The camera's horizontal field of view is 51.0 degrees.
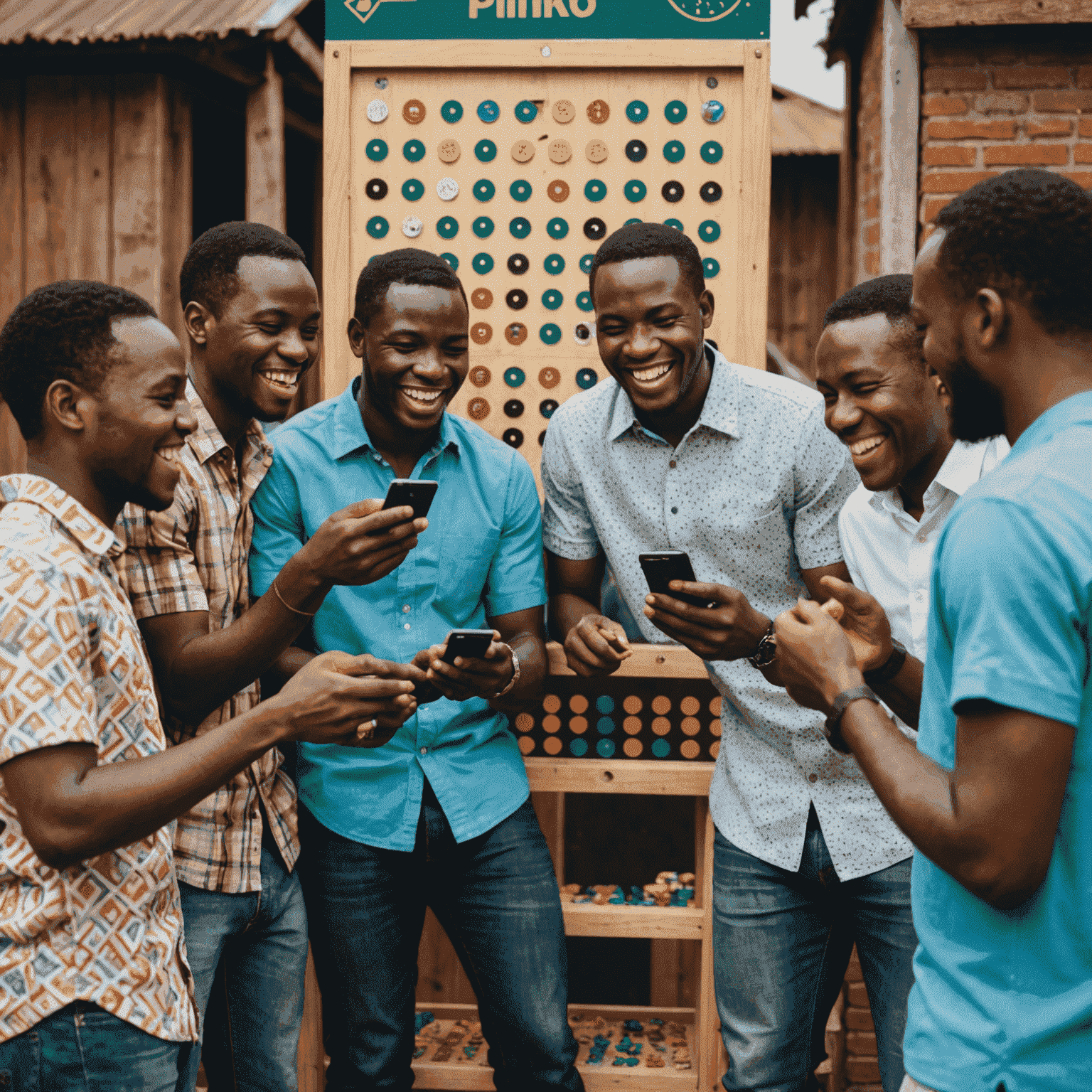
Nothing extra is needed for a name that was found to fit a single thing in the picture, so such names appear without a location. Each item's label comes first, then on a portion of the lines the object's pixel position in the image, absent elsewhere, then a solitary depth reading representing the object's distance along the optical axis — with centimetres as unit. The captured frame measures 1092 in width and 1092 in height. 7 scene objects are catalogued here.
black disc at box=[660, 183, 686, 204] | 369
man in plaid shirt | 238
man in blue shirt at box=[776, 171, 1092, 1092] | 138
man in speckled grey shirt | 274
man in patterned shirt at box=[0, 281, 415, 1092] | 174
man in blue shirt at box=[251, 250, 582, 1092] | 281
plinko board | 366
